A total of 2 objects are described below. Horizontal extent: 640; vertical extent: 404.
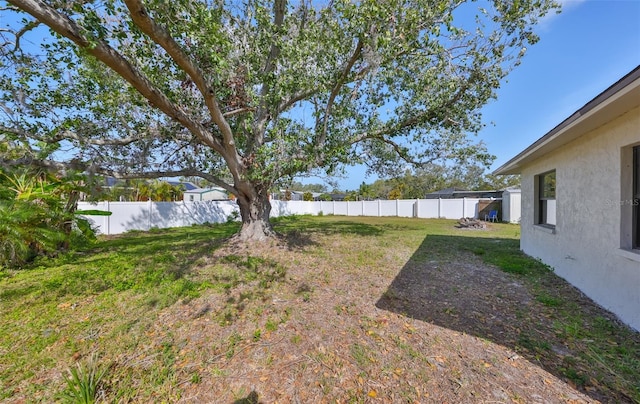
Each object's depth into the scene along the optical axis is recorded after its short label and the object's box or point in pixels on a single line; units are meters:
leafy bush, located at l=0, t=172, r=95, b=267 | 5.05
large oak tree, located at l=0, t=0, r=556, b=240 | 4.19
